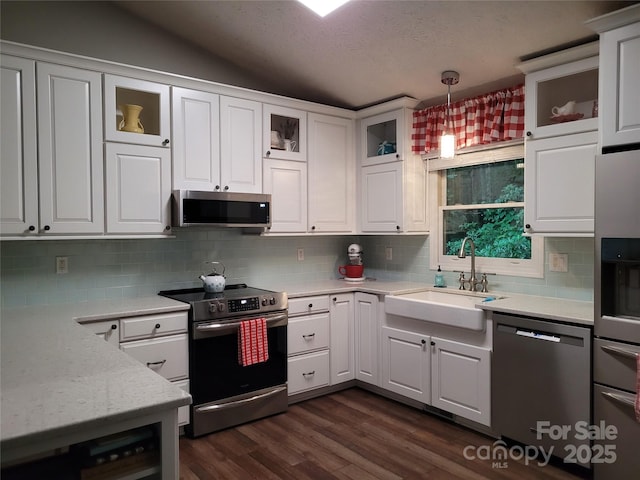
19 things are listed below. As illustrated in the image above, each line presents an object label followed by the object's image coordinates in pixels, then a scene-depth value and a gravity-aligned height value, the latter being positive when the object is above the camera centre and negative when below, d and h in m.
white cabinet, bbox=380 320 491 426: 2.92 -0.98
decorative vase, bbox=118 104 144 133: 2.97 +0.74
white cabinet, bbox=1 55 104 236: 2.57 +0.48
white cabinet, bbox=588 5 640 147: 2.27 +0.79
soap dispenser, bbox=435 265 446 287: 3.79 -0.41
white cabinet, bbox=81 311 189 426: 2.69 -0.66
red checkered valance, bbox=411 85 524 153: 3.23 +0.85
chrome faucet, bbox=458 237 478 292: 3.47 -0.35
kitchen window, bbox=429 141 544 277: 3.37 +0.15
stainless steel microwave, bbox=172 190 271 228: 3.08 +0.16
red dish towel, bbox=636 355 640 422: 2.16 -0.74
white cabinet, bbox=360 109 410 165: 3.83 +0.83
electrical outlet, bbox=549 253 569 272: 3.04 -0.21
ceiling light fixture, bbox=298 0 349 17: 2.48 +1.24
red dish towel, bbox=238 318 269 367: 3.09 -0.76
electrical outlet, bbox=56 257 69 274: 2.99 -0.22
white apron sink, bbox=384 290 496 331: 2.91 -0.52
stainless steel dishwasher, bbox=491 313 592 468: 2.45 -0.87
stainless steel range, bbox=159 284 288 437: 2.95 -0.89
